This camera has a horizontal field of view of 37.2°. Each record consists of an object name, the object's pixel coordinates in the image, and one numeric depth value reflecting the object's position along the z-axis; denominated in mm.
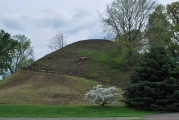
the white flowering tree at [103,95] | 17219
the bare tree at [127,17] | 34312
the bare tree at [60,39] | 56500
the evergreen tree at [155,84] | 16453
